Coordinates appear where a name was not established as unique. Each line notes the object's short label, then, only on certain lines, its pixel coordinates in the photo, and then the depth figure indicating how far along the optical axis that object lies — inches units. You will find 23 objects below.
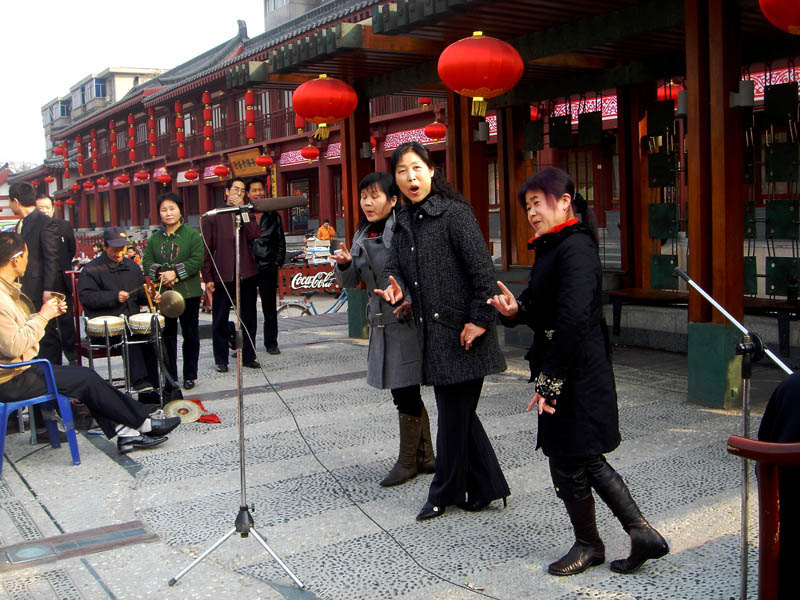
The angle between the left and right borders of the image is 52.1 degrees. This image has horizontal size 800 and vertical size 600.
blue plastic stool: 197.8
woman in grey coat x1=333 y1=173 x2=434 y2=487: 170.2
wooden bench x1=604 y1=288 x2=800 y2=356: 270.2
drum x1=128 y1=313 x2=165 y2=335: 252.5
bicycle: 514.6
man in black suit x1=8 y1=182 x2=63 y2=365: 260.2
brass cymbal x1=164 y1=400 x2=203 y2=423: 244.1
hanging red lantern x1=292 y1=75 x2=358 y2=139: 322.3
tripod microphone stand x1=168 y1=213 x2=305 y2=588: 137.0
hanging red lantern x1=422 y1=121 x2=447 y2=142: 658.2
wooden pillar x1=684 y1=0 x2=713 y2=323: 234.2
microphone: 154.0
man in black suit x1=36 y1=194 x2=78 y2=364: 293.1
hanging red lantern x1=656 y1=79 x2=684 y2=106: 335.0
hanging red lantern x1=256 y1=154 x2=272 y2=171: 1001.3
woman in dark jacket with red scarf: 125.7
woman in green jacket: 285.4
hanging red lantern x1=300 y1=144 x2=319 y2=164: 873.5
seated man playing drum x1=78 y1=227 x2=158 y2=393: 257.9
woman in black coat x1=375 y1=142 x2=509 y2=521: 154.7
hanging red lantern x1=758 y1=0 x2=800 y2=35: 162.1
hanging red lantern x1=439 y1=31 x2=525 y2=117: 245.0
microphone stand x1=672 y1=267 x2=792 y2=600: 104.1
